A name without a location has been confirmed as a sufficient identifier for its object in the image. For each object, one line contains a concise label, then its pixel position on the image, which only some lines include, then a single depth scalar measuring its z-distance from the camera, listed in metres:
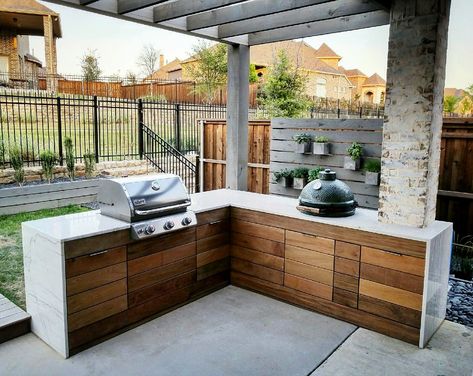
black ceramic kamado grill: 3.40
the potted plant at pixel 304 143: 5.43
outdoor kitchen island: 2.79
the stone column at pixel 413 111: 2.91
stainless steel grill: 3.03
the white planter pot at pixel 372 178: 4.73
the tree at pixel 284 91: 11.59
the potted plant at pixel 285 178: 5.62
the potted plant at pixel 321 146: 5.22
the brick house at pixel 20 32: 15.73
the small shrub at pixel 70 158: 7.55
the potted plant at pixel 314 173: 5.29
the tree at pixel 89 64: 18.81
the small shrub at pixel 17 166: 6.89
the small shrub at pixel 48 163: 7.23
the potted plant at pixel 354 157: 4.92
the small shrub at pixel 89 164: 7.93
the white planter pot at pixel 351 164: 4.95
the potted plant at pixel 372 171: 4.74
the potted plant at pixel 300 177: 5.48
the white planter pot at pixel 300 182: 5.47
